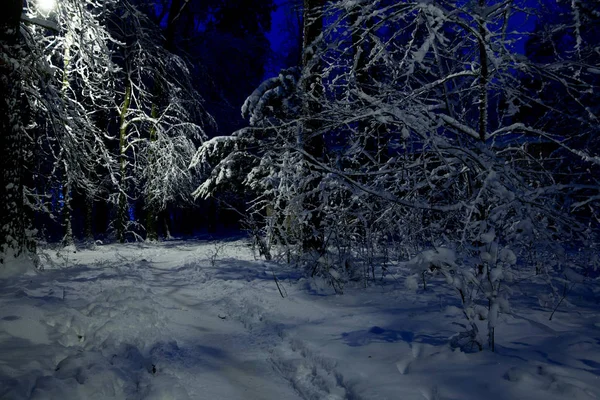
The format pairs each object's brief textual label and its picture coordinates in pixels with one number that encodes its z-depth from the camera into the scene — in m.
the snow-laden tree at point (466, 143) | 3.17
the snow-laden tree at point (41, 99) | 6.18
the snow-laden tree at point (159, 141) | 15.71
